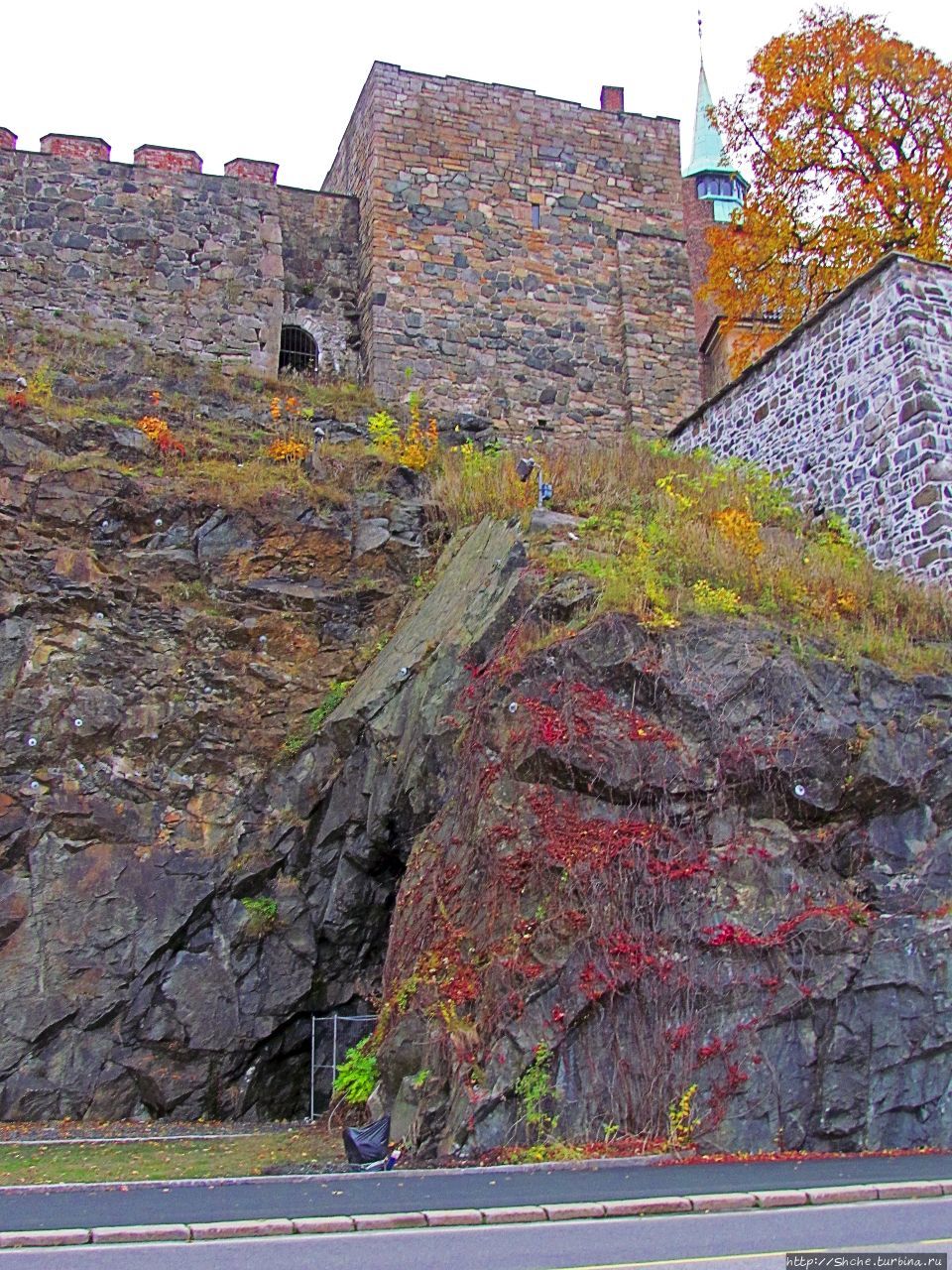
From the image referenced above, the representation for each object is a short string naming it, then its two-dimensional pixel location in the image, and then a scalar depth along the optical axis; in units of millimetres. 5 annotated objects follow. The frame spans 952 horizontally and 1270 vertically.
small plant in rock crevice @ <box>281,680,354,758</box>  13664
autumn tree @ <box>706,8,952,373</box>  20031
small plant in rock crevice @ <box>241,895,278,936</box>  12414
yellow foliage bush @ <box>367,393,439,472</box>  16641
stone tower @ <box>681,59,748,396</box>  23016
